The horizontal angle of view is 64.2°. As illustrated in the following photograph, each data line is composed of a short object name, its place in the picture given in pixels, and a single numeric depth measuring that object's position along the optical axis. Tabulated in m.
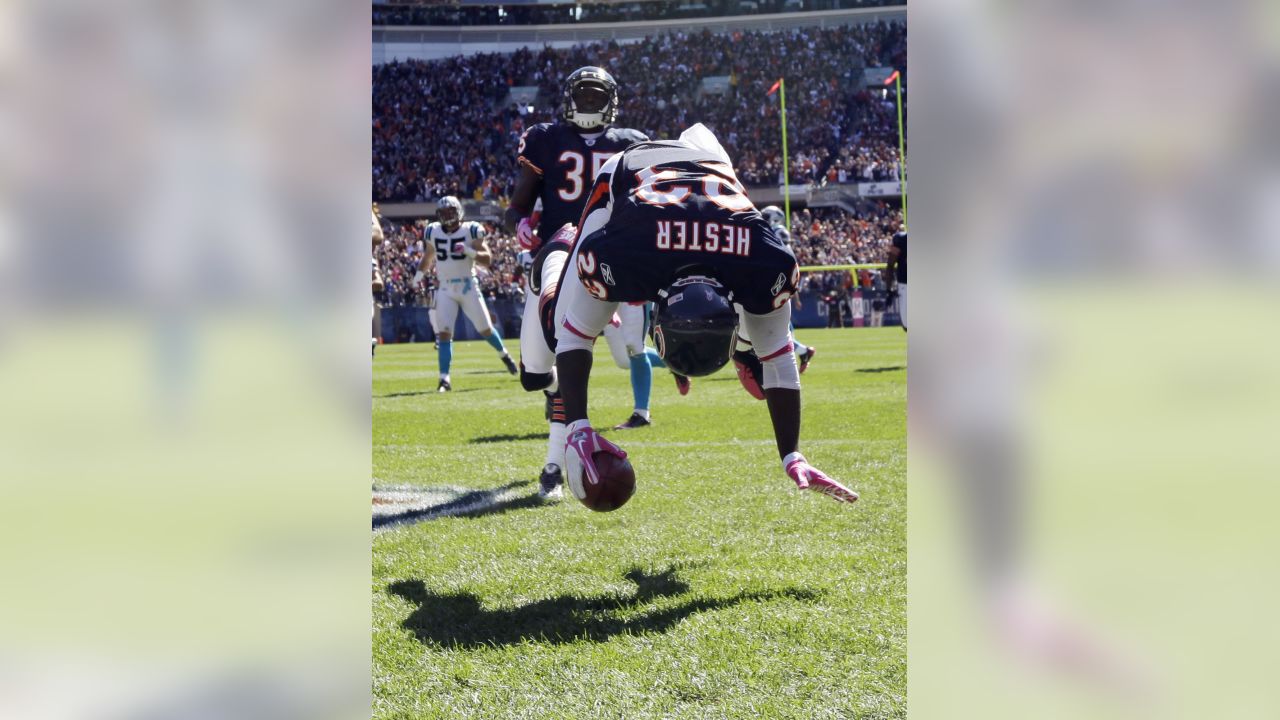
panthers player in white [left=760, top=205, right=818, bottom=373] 8.91
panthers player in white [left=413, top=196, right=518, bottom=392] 11.75
